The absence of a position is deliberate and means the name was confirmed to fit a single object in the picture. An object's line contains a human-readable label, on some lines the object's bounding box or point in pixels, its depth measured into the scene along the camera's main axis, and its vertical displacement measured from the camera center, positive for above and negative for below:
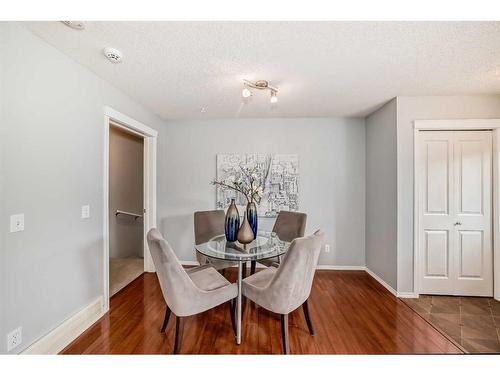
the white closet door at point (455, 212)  2.54 -0.28
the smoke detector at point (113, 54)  1.68 +1.04
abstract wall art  3.42 +0.18
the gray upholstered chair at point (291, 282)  1.55 -0.69
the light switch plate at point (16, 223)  1.38 -0.23
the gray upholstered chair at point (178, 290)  1.52 -0.74
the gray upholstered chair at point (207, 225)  2.83 -0.50
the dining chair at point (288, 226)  2.69 -0.49
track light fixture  2.19 +1.04
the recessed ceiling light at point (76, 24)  1.39 +1.04
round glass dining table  1.79 -0.56
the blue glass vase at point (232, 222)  2.17 -0.34
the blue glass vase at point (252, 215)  2.28 -0.28
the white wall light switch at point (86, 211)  1.94 -0.22
